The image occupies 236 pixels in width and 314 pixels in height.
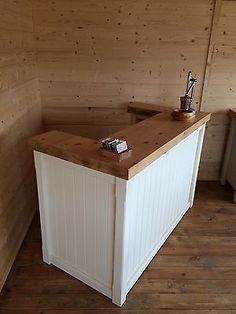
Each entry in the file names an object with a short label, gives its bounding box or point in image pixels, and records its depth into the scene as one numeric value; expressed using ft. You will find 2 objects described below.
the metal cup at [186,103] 6.94
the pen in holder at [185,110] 6.70
